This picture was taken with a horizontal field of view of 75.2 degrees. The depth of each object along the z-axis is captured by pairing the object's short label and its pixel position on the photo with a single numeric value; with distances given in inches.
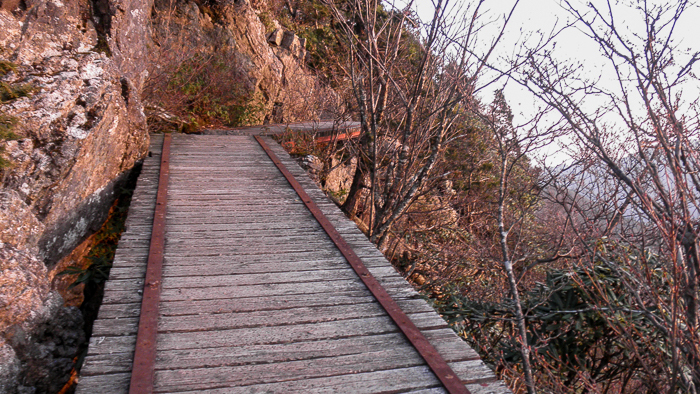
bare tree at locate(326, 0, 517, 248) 227.9
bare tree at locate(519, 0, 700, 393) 115.4
